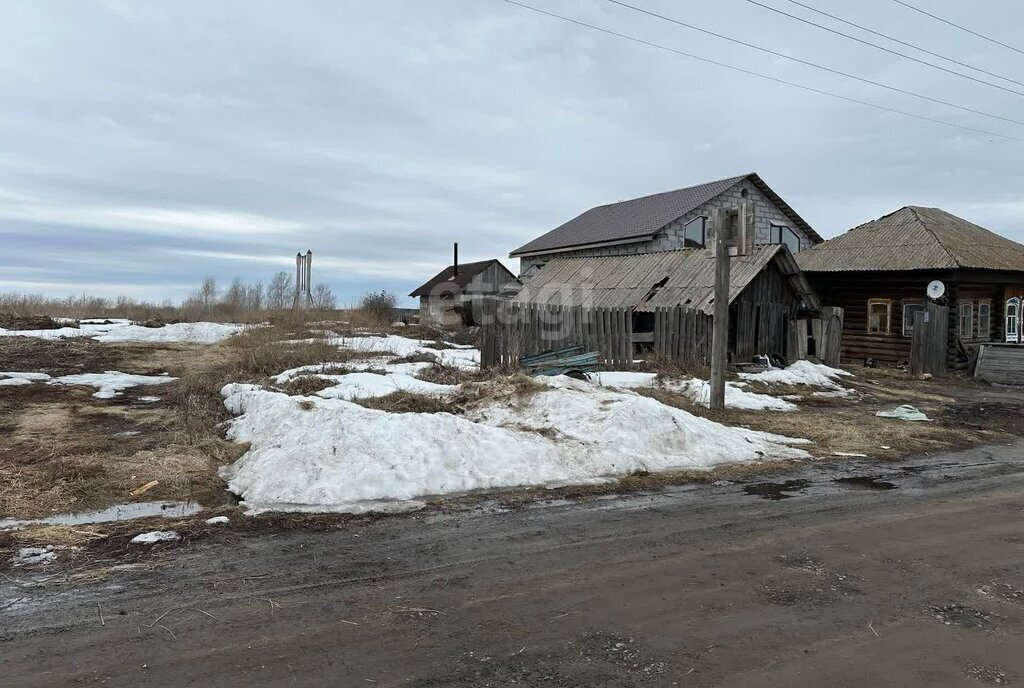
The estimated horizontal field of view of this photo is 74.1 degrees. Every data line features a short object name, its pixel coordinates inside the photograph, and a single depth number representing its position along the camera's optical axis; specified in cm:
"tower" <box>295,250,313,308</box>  4100
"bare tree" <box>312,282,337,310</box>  3999
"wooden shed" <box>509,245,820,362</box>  1750
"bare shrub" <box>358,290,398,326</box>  3976
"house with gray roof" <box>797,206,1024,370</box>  2186
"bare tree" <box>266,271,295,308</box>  4567
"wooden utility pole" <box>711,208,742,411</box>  1153
